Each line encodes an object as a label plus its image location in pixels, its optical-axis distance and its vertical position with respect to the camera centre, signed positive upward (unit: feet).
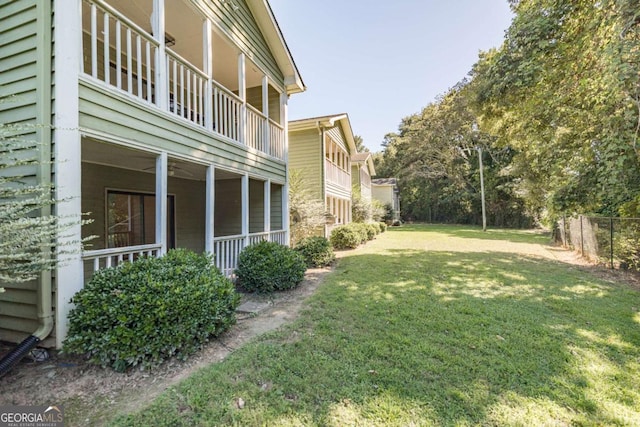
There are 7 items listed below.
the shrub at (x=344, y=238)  42.45 -2.84
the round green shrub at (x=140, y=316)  9.66 -3.28
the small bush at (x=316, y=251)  29.09 -3.29
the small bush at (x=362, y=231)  46.54 -2.15
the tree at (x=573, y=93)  17.08 +9.54
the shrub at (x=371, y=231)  54.44 -2.57
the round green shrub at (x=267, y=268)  19.74 -3.39
